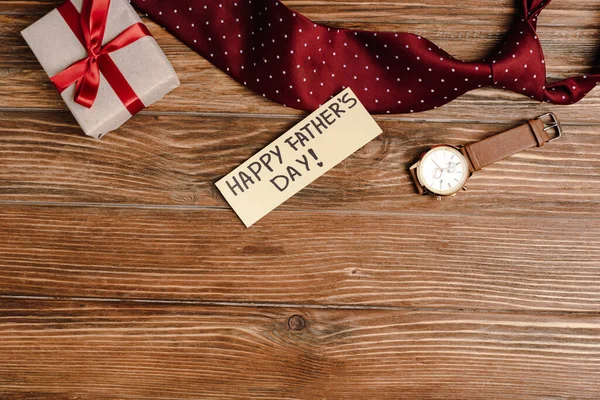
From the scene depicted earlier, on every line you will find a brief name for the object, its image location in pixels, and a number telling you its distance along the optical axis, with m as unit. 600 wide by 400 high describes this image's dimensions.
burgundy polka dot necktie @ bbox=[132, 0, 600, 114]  0.81
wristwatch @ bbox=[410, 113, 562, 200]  0.80
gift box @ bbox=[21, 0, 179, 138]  0.77
